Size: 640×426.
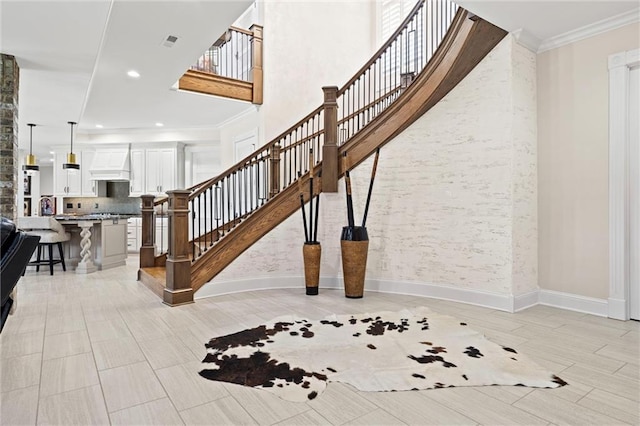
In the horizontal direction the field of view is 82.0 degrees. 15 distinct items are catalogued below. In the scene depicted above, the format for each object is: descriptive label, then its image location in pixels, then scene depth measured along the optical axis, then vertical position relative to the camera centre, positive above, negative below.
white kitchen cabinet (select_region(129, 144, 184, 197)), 8.54 +1.12
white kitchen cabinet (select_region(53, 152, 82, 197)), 8.84 +0.87
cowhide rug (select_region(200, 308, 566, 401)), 2.09 -0.92
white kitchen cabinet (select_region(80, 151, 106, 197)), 8.86 +0.92
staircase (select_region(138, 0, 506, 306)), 3.76 +0.69
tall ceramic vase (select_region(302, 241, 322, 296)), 4.30 -0.57
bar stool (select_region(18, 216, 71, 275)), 5.56 -0.18
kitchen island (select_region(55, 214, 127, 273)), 5.93 -0.41
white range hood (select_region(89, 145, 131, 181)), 8.47 +1.23
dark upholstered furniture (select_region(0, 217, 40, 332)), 1.43 -0.14
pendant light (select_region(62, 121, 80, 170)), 7.11 +1.10
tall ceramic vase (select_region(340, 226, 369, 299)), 4.11 -0.48
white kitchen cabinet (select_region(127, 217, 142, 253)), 8.47 -0.37
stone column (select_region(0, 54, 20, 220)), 3.91 +0.90
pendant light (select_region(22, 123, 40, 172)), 7.38 +1.13
